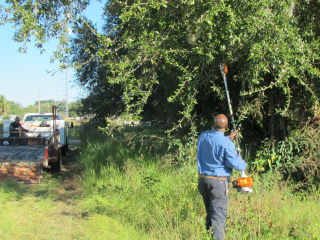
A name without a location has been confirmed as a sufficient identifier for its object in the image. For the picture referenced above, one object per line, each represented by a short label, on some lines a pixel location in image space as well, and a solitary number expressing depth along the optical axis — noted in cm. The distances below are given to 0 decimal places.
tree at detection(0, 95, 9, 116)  4206
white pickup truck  1346
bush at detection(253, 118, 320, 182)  629
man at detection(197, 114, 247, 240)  404
